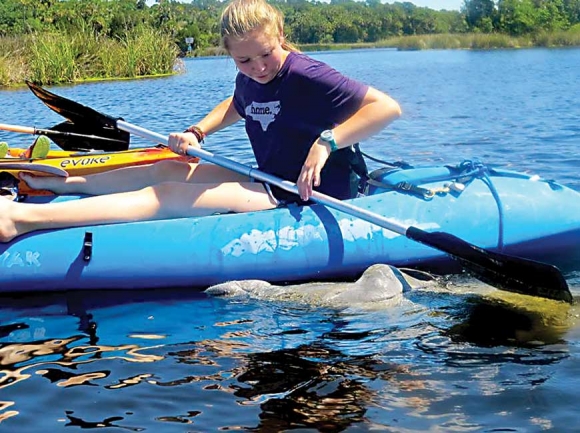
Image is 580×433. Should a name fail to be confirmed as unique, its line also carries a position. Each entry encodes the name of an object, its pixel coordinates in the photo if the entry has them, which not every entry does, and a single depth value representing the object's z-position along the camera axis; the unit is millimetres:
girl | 3332
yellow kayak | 4059
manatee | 3436
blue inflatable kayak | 3615
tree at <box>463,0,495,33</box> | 58531
